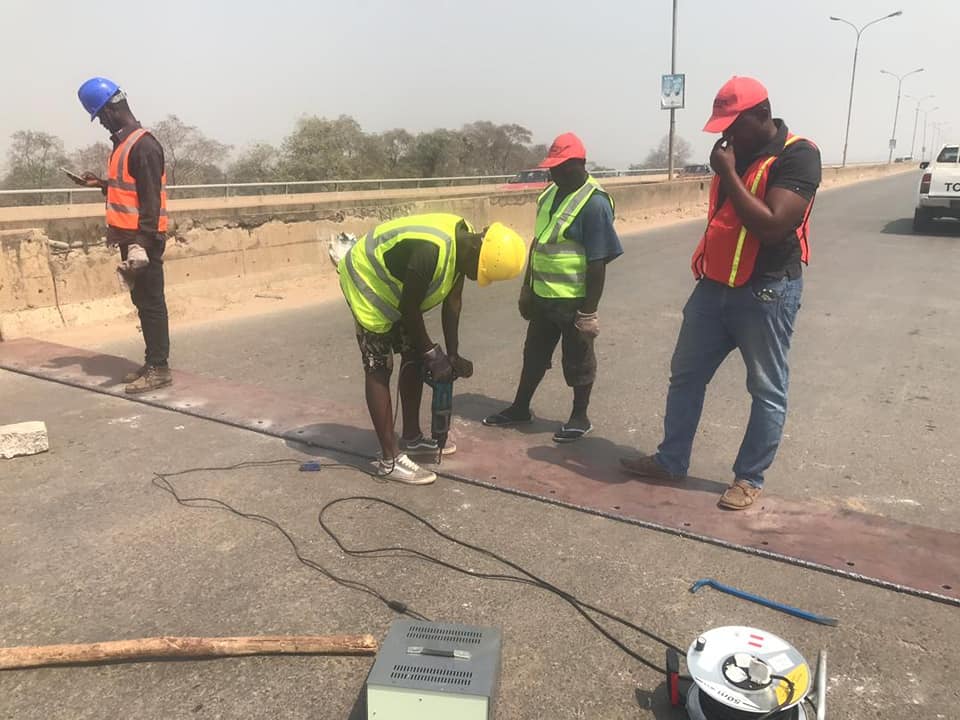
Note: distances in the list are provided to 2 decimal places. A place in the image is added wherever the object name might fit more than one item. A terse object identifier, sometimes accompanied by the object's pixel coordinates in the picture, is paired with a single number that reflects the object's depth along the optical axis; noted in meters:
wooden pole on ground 2.48
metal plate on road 3.17
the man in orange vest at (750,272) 3.14
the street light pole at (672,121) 24.83
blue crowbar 2.77
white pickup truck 15.10
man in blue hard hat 5.18
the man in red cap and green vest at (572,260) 4.27
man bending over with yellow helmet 3.55
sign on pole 24.95
